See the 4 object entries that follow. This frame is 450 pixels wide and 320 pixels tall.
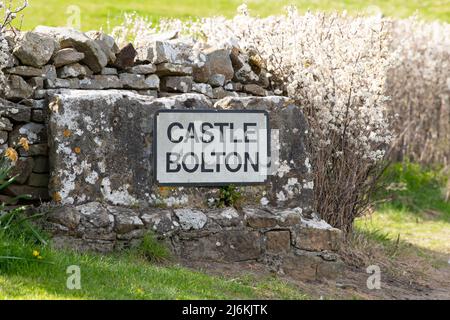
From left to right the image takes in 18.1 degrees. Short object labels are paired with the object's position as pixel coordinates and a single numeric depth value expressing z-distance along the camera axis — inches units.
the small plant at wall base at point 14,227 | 390.2
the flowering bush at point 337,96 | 525.4
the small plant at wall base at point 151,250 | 443.2
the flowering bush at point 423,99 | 827.9
